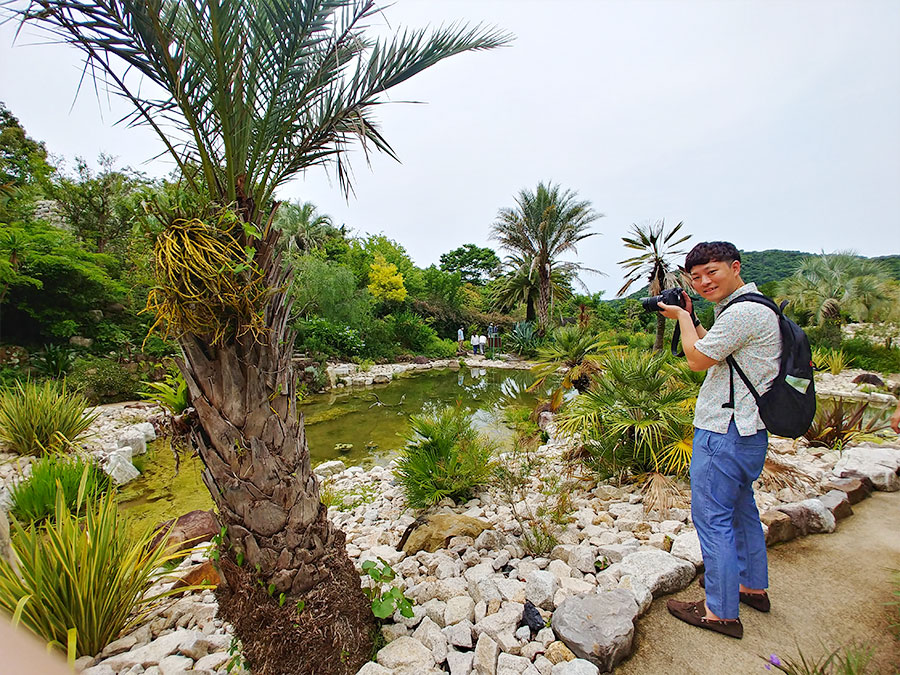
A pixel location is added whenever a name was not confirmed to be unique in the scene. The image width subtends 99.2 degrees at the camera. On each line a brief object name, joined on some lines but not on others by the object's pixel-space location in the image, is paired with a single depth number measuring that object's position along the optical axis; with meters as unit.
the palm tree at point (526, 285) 20.88
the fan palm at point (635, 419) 3.65
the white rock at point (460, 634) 1.95
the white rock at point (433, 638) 1.91
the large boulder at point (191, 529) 3.28
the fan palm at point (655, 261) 11.77
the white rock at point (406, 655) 1.83
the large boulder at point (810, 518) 2.72
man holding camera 1.78
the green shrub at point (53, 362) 8.15
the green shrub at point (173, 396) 2.32
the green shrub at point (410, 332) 19.38
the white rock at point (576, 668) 1.65
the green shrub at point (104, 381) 7.71
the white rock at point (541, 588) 2.12
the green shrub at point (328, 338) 14.54
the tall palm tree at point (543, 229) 19.70
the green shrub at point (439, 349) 19.67
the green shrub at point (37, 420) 4.87
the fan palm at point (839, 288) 17.12
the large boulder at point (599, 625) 1.73
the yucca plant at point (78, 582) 1.88
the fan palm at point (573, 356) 6.06
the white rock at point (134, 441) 5.68
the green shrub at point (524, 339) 19.30
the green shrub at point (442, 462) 3.90
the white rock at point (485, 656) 1.79
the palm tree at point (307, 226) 23.95
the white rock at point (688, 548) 2.39
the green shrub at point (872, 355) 13.03
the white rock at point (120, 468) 4.79
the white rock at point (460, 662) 1.80
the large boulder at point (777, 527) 2.57
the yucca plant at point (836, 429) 4.71
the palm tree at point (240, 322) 1.58
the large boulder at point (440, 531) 2.98
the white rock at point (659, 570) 2.17
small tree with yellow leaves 20.38
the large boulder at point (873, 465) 3.45
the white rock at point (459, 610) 2.13
